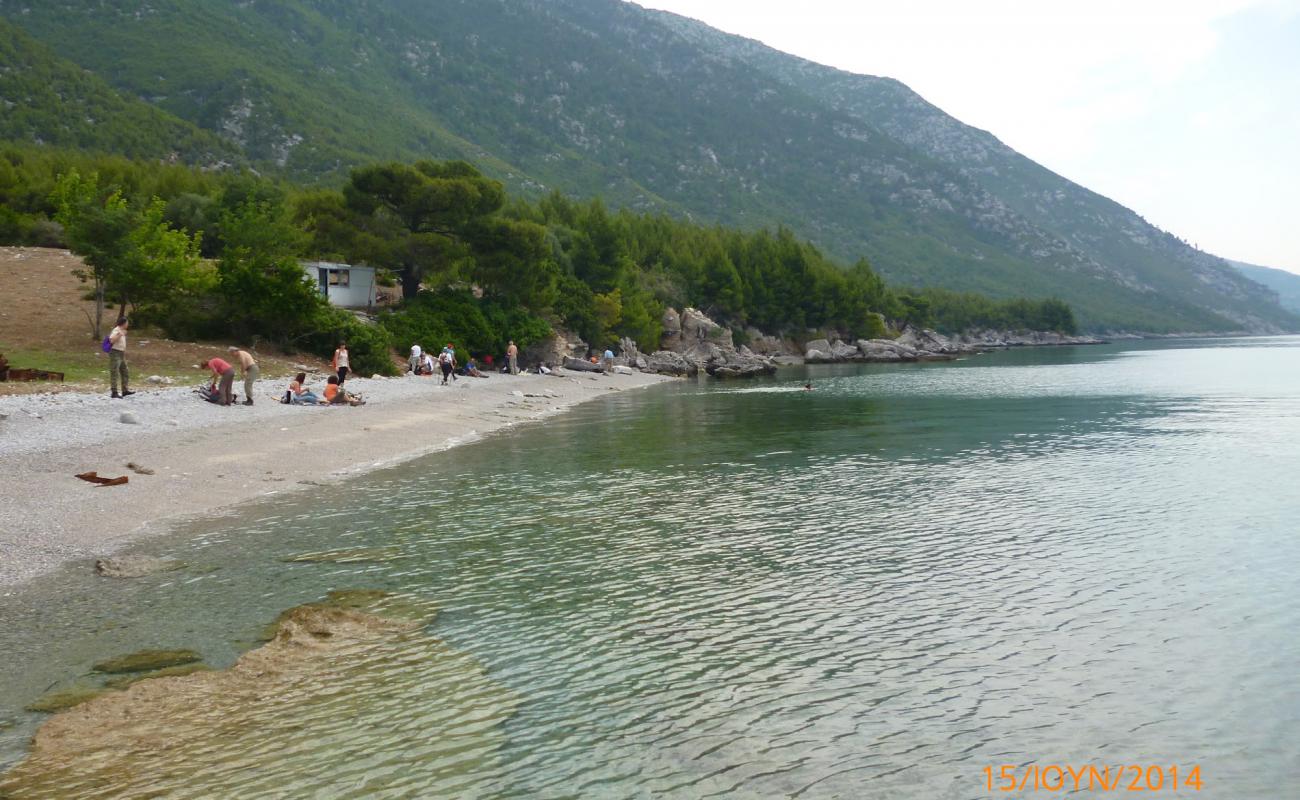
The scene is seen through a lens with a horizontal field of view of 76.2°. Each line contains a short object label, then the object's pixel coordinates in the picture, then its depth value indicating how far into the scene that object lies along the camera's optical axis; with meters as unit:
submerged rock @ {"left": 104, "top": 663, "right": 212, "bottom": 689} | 9.96
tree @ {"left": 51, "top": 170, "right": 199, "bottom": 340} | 37.72
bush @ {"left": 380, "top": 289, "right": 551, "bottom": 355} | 62.53
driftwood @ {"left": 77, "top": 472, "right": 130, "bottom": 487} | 19.30
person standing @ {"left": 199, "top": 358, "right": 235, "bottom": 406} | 32.28
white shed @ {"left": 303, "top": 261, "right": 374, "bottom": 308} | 68.38
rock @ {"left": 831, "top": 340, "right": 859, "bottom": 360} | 131.12
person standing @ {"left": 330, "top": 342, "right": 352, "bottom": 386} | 38.56
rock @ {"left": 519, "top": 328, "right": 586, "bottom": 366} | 78.62
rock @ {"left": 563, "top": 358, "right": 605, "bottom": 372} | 82.27
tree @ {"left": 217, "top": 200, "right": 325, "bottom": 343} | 47.31
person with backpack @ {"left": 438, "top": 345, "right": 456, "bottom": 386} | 52.03
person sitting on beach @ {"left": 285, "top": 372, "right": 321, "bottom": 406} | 36.16
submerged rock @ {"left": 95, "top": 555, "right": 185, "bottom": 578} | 14.22
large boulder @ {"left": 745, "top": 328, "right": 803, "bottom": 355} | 132.12
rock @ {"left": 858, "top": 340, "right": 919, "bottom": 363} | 134.12
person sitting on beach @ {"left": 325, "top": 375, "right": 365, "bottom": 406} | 37.25
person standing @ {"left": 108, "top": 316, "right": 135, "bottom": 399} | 29.50
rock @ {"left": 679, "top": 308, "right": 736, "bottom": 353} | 114.69
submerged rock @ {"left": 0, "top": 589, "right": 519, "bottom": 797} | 7.94
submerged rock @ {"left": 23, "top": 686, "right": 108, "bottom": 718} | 9.29
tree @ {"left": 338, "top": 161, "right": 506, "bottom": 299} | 66.94
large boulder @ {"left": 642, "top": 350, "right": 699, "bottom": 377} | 94.94
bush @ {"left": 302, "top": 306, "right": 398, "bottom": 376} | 52.22
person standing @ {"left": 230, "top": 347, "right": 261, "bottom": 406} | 33.62
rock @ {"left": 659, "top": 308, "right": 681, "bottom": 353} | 113.06
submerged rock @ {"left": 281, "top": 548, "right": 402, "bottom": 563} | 15.80
